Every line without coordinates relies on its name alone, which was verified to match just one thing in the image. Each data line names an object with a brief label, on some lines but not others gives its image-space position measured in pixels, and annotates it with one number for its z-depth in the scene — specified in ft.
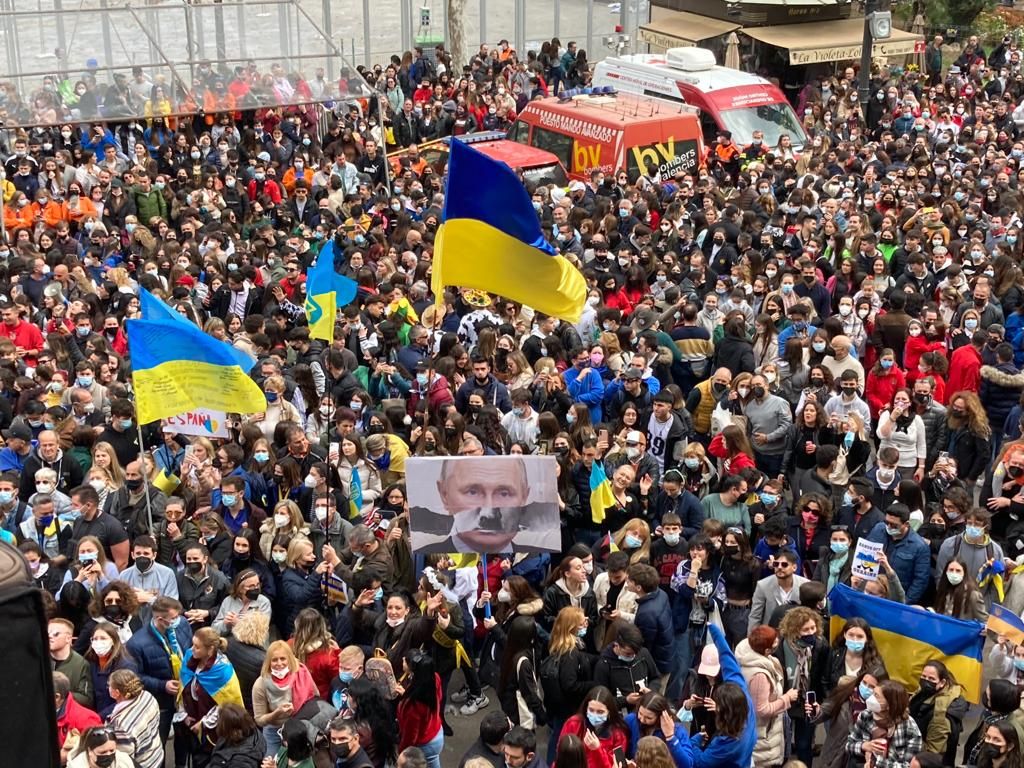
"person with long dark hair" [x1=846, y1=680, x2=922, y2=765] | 23.72
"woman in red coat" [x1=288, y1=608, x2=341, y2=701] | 26.27
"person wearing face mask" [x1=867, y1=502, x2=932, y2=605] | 29.48
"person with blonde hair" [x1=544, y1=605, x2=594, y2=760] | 26.17
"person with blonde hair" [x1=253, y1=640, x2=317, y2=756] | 25.20
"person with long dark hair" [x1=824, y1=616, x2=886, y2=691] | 26.12
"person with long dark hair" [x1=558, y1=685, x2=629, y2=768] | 23.59
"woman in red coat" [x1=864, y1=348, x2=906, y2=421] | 38.96
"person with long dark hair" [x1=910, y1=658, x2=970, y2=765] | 24.62
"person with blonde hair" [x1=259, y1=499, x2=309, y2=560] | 30.73
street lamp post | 78.59
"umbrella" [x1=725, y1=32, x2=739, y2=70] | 94.68
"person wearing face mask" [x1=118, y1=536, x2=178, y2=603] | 28.99
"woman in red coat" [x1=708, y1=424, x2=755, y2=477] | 34.17
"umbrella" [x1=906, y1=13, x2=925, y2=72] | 115.29
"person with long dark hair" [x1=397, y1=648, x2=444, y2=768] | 25.14
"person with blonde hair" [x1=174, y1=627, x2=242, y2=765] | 25.38
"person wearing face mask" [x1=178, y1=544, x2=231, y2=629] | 28.63
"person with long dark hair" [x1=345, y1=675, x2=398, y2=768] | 24.56
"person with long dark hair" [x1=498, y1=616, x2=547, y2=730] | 26.55
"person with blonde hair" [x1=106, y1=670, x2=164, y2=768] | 23.97
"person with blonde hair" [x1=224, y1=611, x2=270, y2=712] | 26.55
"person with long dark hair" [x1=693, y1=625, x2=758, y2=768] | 23.59
